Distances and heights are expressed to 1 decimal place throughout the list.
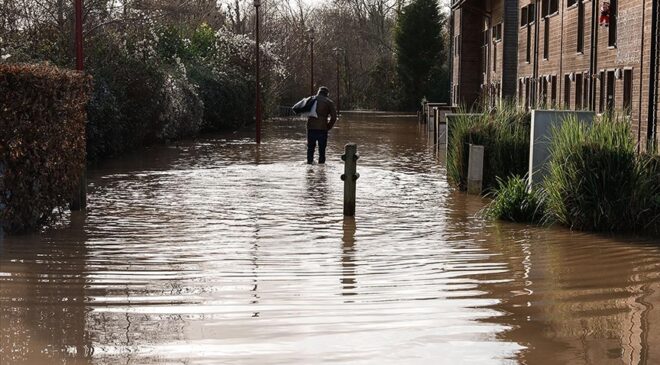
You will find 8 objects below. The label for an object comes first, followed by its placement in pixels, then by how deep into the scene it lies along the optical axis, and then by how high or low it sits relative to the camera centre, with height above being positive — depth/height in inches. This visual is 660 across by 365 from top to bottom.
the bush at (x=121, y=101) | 869.2 +5.2
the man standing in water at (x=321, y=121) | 853.2 -10.9
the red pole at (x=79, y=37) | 532.1 +36.0
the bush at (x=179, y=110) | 1117.1 -3.2
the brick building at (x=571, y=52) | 690.2 +54.9
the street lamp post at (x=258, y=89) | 1178.6 +21.3
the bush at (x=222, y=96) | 1456.7 +17.1
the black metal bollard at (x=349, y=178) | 494.9 -34.1
